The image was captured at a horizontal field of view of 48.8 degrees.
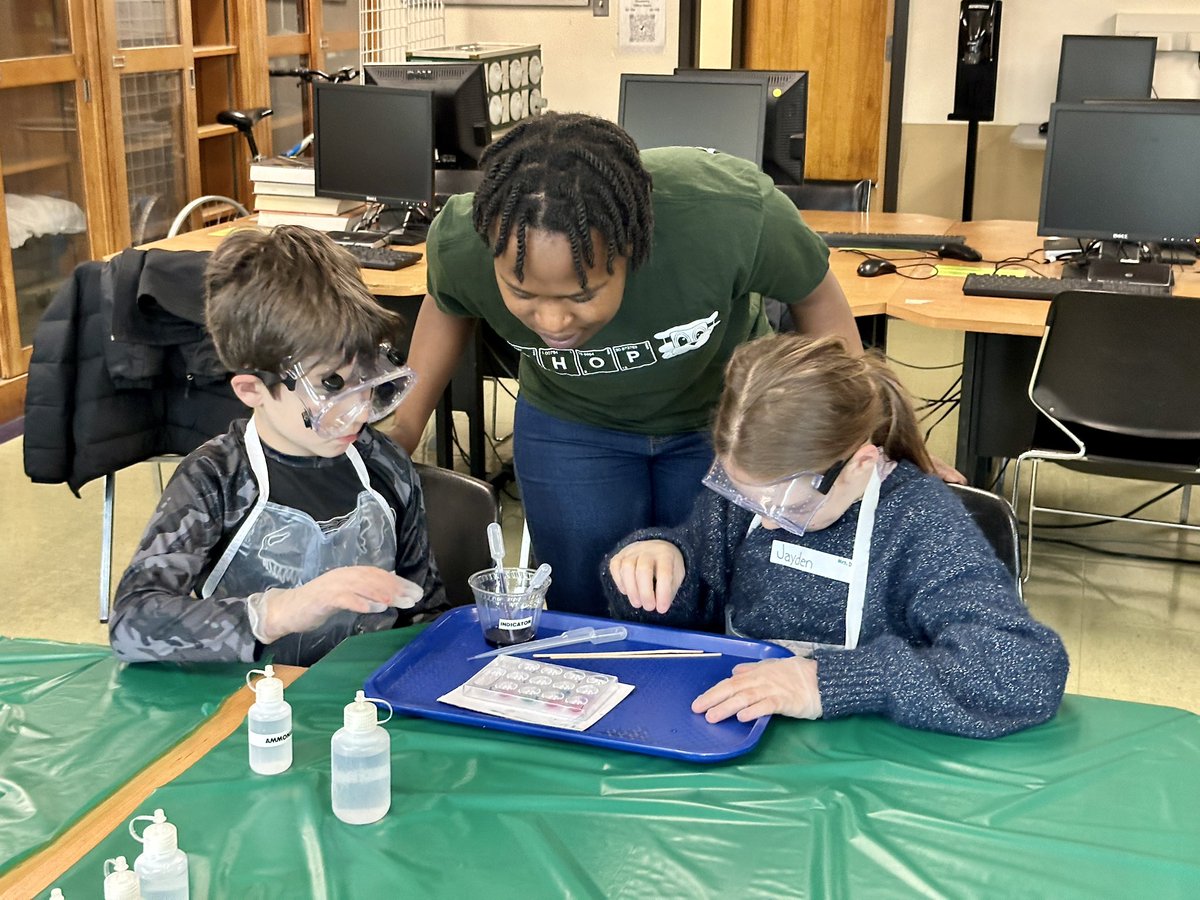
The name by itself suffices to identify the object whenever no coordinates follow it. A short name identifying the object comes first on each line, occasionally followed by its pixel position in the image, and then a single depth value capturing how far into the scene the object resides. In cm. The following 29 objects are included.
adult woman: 144
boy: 154
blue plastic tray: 125
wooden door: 593
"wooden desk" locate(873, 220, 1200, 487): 302
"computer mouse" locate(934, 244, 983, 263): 348
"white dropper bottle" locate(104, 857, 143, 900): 93
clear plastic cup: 143
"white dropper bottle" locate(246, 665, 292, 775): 119
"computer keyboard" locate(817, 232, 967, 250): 363
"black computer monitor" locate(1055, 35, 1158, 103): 503
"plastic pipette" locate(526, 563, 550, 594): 143
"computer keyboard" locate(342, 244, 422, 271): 339
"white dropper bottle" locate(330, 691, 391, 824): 111
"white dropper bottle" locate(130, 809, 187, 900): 97
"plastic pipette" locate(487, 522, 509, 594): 144
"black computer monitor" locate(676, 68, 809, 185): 386
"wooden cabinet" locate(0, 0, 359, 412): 442
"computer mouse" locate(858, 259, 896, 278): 327
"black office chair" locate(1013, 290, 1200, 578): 268
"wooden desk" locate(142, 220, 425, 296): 321
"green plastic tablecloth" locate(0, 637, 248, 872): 117
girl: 128
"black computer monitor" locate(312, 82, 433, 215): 369
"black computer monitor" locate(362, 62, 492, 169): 400
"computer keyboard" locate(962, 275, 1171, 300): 305
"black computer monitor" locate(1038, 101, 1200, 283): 323
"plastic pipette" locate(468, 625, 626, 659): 144
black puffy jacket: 268
